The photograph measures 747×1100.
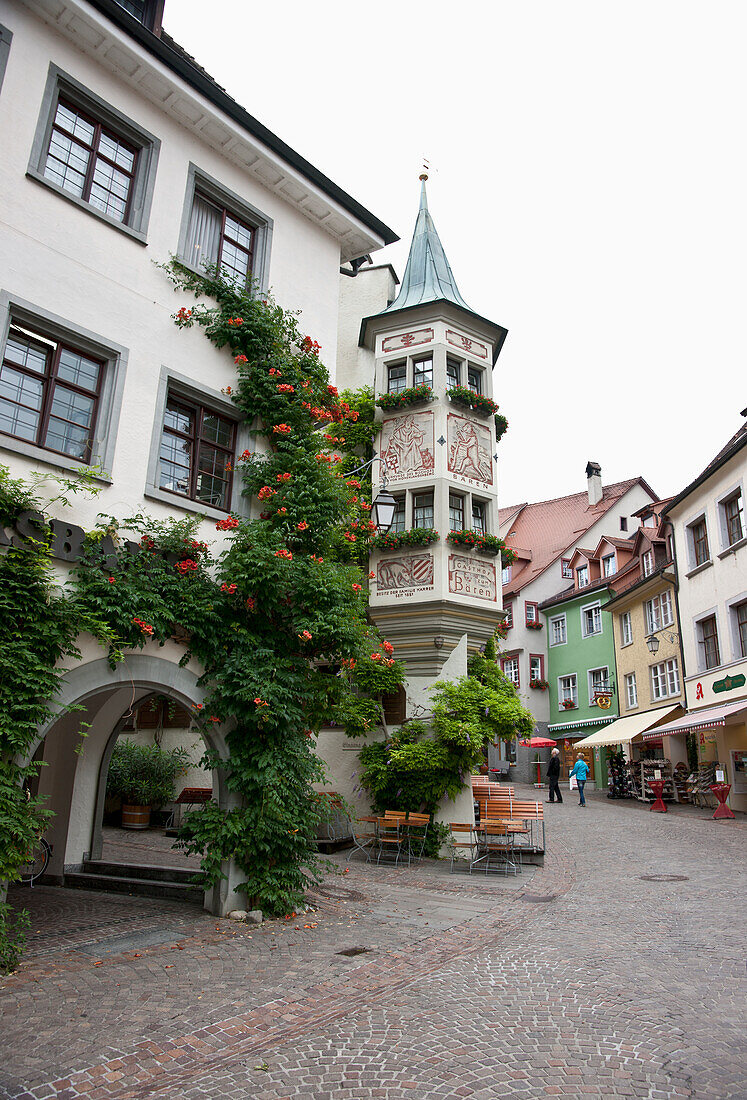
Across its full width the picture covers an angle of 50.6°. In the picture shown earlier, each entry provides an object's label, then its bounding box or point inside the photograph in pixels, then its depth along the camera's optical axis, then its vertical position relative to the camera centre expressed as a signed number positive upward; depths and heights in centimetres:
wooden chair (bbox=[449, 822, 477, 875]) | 1447 -91
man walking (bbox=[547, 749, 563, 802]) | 2566 +73
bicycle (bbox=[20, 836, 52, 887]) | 1204 -128
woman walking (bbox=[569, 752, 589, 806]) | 2611 +65
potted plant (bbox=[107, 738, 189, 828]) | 1855 +8
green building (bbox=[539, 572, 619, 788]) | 3706 +604
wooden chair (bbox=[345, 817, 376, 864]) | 1587 -92
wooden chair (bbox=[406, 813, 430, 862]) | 1445 -79
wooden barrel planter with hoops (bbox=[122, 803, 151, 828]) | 1847 -79
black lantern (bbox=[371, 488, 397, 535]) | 1322 +448
